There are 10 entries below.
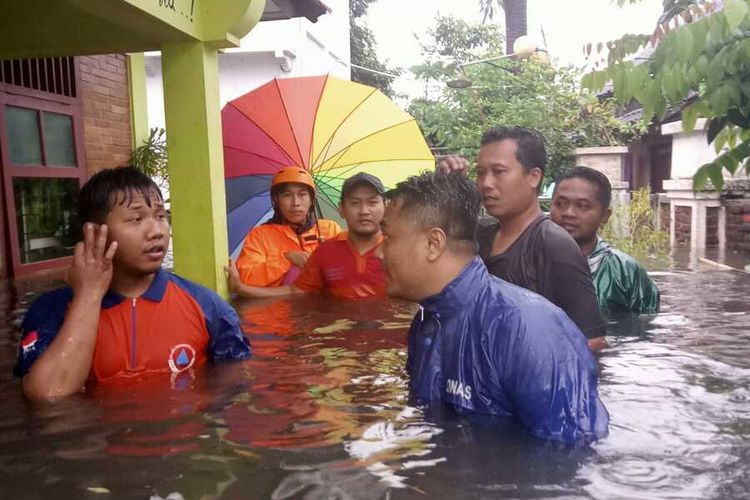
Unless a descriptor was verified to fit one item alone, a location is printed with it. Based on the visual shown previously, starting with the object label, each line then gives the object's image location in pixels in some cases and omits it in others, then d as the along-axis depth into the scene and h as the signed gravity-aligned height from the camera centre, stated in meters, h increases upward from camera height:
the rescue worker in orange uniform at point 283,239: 5.99 -0.50
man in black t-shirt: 3.21 -0.30
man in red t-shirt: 5.40 -0.60
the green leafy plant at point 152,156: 10.59 +0.39
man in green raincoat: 4.51 -0.47
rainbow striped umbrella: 6.90 +0.33
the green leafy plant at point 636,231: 10.21 -0.93
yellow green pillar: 5.14 +0.16
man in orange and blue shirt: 3.00 -0.54
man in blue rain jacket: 2.24 -0.51
